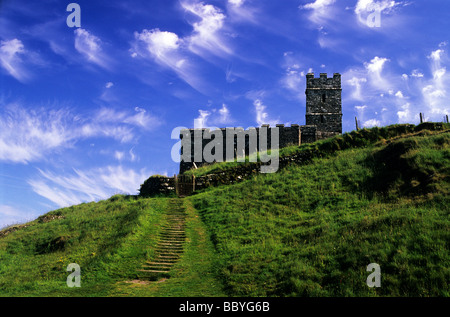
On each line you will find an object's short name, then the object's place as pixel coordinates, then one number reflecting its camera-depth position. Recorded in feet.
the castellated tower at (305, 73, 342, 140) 132.36
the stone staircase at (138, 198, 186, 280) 39.68
